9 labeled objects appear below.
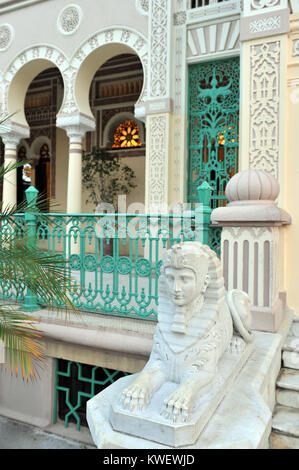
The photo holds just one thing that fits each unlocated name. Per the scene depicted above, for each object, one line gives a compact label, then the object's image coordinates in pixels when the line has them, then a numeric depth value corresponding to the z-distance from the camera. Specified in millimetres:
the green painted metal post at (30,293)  3785
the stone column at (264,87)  3781
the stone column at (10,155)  7480
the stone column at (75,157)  6533
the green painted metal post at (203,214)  3221
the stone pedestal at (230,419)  1580
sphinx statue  1773
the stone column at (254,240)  2951
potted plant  8844
